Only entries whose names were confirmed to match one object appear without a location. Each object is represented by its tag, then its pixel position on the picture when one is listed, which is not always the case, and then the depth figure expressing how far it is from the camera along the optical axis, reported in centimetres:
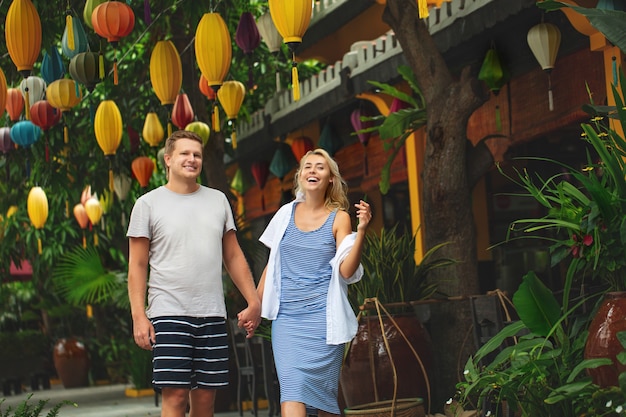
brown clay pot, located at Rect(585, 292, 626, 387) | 484
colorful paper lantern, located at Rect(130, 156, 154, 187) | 1282
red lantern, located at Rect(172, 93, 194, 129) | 1155
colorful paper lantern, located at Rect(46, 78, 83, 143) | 1012
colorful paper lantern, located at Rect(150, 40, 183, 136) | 951
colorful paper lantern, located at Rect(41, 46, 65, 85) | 1016
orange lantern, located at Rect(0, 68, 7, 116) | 771
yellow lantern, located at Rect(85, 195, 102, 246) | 1525
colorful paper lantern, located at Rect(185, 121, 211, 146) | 1156
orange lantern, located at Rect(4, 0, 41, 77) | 744
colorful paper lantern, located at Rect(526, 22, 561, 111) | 903
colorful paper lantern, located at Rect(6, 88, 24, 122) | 1073
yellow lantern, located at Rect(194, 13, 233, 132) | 827
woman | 534
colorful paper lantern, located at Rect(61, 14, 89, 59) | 914
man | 505
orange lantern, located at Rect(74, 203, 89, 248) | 1628
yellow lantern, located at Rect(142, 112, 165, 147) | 1217
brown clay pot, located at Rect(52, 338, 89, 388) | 1852
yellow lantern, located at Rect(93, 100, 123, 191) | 1081
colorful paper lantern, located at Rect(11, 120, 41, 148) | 1205
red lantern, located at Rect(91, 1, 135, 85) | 848
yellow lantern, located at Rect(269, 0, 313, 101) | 714
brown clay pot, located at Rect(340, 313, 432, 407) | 729
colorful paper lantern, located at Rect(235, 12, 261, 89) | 1008
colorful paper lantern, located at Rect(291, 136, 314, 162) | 1460
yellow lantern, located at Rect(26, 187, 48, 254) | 1405
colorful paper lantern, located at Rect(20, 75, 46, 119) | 1145
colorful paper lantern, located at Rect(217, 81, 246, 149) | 1087
